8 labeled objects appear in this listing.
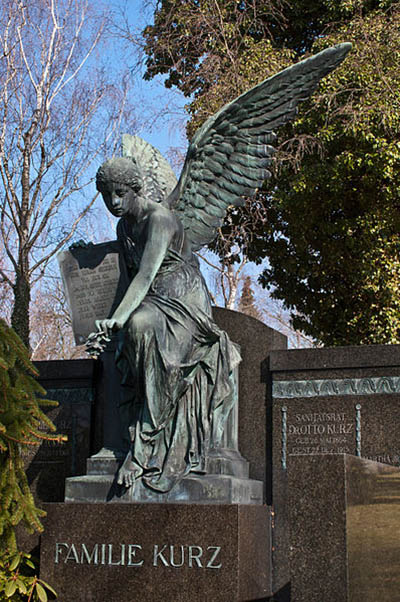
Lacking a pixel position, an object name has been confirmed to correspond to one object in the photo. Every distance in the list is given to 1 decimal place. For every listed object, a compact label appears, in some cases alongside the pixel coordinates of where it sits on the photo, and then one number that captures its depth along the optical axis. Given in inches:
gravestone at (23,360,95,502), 319.3
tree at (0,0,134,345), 761.6
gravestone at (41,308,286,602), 225.8
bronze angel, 247.4
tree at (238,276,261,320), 1518.2
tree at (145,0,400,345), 576.7
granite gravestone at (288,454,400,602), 190.5
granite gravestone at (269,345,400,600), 283.9
